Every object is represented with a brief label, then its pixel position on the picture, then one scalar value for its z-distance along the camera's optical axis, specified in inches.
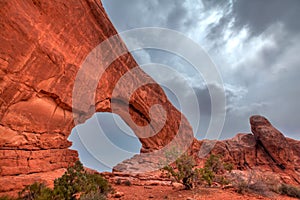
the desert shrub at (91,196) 240.6
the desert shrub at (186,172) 417.7
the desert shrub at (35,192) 223.4
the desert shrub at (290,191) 491.2
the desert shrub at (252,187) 429.1
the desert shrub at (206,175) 409.3
